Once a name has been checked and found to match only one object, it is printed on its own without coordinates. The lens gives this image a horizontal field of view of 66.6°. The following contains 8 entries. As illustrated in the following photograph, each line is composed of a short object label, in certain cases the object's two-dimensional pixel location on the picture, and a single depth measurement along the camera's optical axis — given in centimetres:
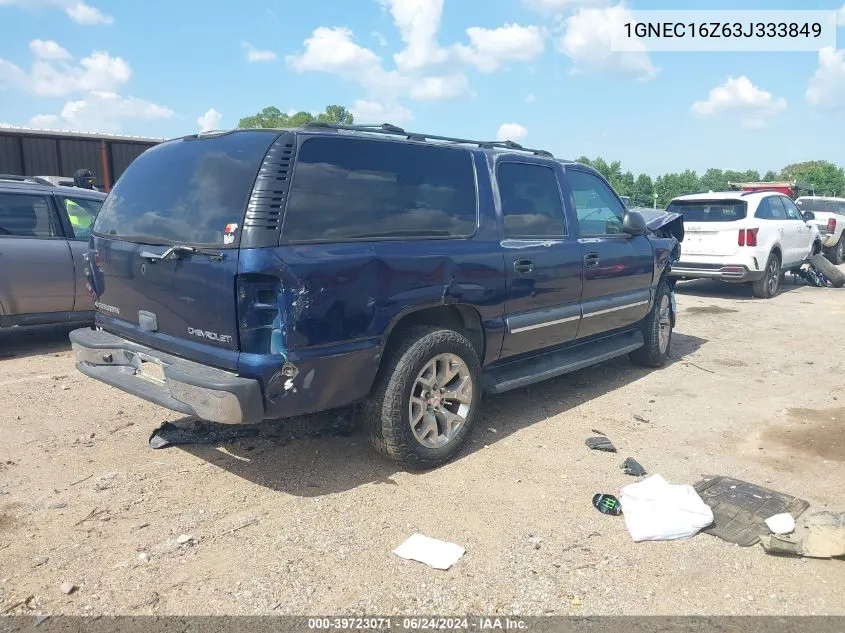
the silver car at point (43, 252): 628
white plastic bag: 324
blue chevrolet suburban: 316
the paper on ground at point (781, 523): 325
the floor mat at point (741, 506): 327
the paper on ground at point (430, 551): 296
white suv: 1070
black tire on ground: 1290
